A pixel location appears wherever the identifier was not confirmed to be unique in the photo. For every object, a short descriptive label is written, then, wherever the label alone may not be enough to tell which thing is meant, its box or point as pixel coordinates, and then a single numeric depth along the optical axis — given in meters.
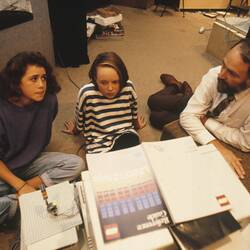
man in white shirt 1.10
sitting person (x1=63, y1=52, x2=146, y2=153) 1.33
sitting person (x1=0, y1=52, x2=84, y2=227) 1.13
